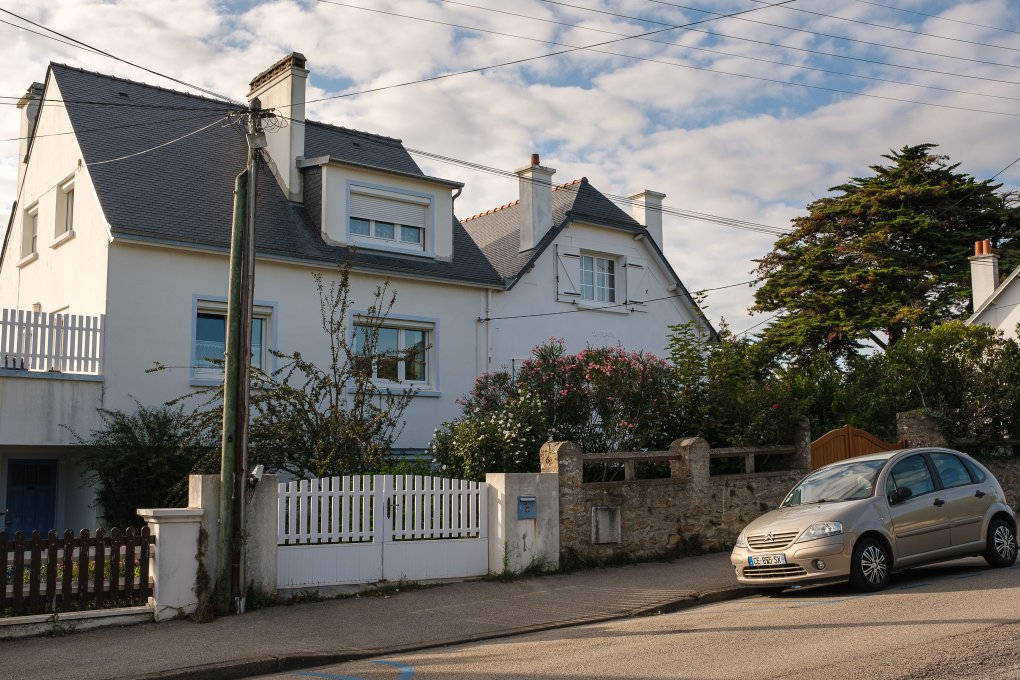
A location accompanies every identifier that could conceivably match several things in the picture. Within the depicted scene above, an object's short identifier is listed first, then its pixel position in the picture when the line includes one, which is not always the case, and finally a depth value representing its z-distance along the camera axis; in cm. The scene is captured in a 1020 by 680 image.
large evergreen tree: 3272
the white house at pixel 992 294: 2720
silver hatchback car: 1042
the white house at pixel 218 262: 1605
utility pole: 1030
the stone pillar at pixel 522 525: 1247
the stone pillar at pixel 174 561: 995
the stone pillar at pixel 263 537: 1064
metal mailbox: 1254
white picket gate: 1116
